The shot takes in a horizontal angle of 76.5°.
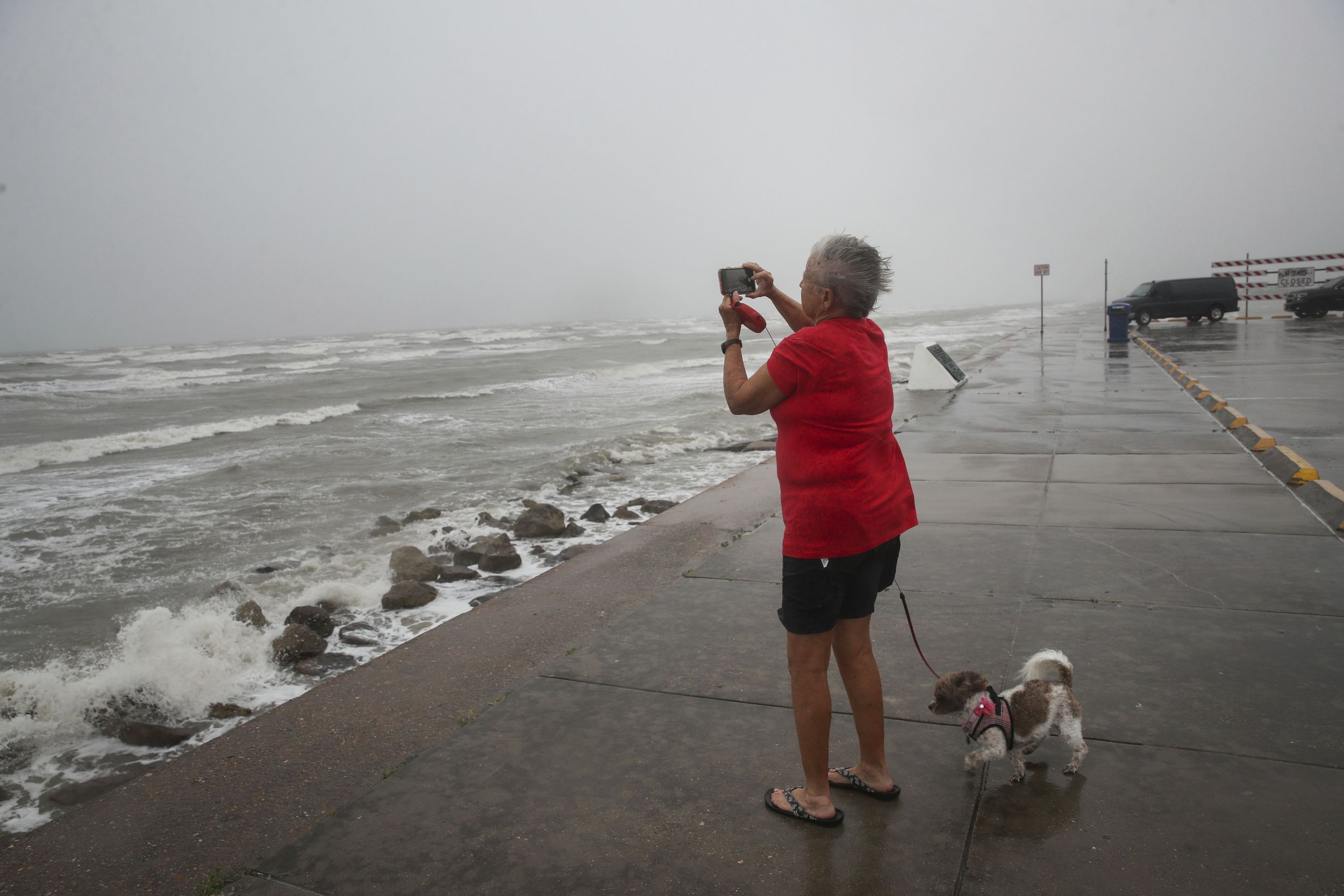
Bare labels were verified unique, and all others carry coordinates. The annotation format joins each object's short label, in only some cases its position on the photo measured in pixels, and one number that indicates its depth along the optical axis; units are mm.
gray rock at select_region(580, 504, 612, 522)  9297
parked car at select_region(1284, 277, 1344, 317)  26812
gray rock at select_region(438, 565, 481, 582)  7258
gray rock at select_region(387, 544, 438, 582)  7301
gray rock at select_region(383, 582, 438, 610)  6645
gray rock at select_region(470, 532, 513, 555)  7734
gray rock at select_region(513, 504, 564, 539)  8695
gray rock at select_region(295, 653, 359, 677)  5504
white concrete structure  15031
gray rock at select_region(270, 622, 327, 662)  5672
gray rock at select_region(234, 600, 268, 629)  6285
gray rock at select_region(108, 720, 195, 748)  4691
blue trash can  23031
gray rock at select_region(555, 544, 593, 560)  7769
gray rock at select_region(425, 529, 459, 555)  8500
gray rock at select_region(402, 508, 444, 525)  9883
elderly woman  2617
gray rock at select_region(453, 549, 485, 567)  7734
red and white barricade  27766
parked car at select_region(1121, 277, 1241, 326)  29391
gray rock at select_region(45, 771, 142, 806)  4098
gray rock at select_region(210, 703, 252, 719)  4930
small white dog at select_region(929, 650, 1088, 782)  2965
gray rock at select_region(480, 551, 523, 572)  7539
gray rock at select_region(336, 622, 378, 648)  5961
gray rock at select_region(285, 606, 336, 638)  6133
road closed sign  27797
